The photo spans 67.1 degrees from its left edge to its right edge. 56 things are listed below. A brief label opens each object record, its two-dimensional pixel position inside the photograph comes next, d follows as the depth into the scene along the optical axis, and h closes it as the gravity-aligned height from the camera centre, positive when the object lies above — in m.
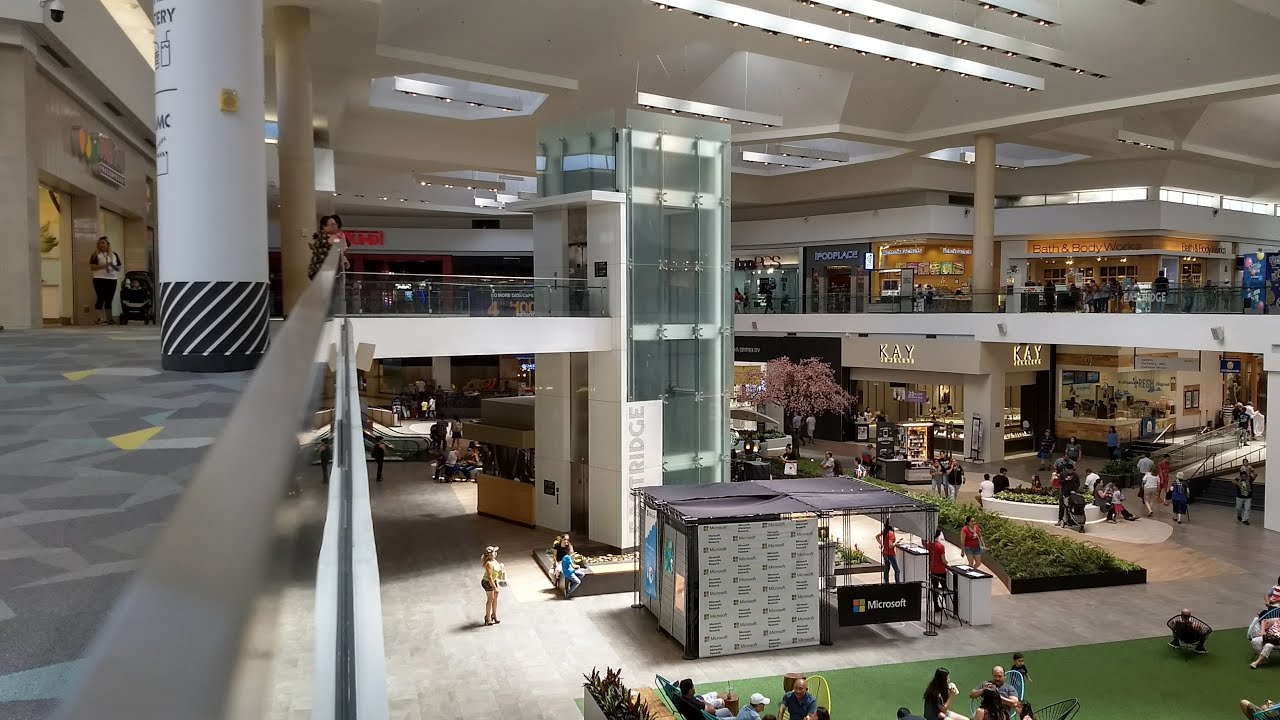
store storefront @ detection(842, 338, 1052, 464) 29.33 -2.26
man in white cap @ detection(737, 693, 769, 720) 10.21 -4.11
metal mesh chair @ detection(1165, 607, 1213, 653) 13.12 -4.17
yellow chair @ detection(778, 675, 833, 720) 11.50 -4.43
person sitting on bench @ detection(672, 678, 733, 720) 10.37 -4.14
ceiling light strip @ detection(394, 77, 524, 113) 24.41 +6.03
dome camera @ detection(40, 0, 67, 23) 12.25 +4.06
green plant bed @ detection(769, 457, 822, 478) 25.83 -3.88
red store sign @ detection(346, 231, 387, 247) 44.81 +4.14
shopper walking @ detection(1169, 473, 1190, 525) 21.45 -3.84
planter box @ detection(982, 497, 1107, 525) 21.36 -4.17
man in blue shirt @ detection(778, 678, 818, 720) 10.30 -4.05
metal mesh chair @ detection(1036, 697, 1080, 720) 10.81 -4.37
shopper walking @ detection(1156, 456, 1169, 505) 23.28 -3.73
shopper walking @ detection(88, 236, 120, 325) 14.35 +0.79
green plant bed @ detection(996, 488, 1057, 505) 21.88 -3.91
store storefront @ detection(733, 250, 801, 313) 34.75 +1.79
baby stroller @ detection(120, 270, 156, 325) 18.12 +0.55
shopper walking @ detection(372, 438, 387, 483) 25.88 -3.43
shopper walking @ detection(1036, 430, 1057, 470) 29.23 -3.79
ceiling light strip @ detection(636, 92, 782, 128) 21.92 +5.20
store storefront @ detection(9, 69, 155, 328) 13.37 +2.09
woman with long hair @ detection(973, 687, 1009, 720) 10.12 -4.01
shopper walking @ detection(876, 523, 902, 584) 15.66 -3.62
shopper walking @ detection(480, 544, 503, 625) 14.27 -3.80
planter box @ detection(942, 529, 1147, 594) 16.16 -4.34
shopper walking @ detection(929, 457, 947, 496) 24.12 -3.90
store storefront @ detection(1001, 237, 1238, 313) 35.50 +2.50
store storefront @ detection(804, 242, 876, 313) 38.41 +2.37
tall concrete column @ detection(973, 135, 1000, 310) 28.56 +3.18
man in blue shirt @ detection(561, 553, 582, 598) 15.86 -4.12
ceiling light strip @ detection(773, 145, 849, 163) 31.98 +5.88
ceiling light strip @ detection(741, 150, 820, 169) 32.29 +5.66
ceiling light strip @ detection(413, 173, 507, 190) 35.88 +5.40
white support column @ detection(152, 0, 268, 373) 6.33 +1.07
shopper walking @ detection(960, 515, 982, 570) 16.42 -3.71
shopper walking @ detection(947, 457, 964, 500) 23.52 -3.75
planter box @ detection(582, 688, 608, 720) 10.51 -4.24
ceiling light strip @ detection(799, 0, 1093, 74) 17.53 +5.74
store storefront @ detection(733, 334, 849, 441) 33.09 -0.97
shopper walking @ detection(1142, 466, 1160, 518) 22.34 -3.78
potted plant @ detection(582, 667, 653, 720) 10.14 -4.06
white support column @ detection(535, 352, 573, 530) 20.55 -2.41
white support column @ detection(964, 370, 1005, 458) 29.27 -2.57
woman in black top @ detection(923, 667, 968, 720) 10.33 -4.00
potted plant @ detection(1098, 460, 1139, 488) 25.62 -3.99
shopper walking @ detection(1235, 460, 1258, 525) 21.45 -3.80
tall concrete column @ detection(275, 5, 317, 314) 16.72 +3.30
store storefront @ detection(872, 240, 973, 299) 37.88 +2.61
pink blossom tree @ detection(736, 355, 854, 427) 31.70 -2.08
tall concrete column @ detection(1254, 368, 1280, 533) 20.67 -3.21
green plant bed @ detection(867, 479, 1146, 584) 16.44 -4.02
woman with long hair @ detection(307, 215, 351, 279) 9.74 +0.90
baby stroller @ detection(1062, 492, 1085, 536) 20.62 -3.99
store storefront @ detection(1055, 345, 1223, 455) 31.58 -2.34
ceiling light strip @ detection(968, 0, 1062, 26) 18.00 +6.02
